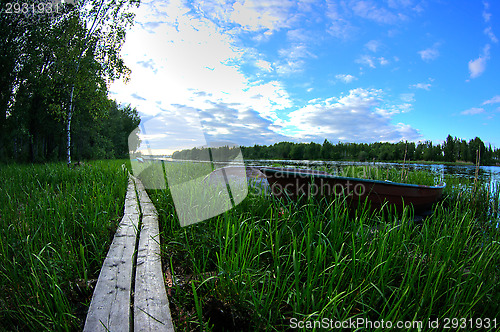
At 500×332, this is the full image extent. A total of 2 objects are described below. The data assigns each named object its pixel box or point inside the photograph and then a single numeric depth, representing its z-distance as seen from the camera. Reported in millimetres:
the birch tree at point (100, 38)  14766
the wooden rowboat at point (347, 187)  4453
